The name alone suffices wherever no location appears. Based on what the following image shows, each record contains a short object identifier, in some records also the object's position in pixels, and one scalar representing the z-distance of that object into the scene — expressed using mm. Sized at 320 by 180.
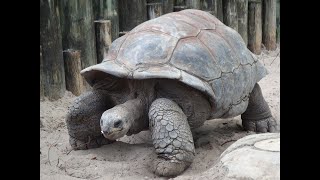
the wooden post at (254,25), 6531
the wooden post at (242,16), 6355
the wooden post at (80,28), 4547
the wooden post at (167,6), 5348
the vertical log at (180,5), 5582
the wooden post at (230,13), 6213
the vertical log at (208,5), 5949
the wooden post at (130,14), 5020
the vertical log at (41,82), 4305
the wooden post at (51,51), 4301
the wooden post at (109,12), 4850
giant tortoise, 2955
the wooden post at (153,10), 5176
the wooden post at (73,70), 4531
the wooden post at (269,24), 6715
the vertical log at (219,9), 6090
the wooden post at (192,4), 5691
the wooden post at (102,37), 4793
